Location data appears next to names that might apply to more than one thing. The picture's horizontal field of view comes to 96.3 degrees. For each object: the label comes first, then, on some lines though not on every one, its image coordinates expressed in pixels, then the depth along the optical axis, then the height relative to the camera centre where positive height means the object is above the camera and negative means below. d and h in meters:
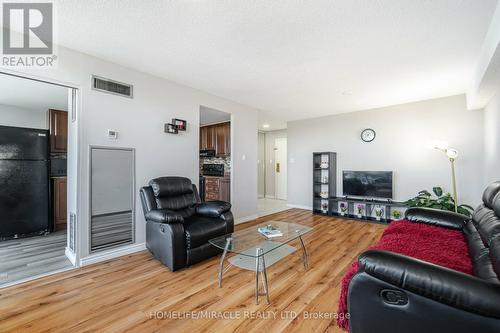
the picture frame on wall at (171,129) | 3.40 +0.58
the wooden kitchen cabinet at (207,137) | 5.75 +0.77
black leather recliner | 2.47 -0.68
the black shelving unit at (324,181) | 5.33 -0.36
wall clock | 4.96 +0.69
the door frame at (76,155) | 2.61 +0.14
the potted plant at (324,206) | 5.38 -0.98
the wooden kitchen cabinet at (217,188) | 4.74 -0.51
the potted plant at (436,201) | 3.67 -0.62
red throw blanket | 1.33 -0.62
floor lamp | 3.56 +0.15
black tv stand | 4.55 -0.93
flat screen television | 4.60 -0.38
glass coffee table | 2.08 -0.79
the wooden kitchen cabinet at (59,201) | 3.89 -0.61
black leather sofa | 0.92 -0.59
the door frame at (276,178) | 7.69 -0.43
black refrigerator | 3.43 -0.23
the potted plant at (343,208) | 5.14 -0.97
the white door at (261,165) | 7.97 +0.04
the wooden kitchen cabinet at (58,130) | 4.03 +0.67
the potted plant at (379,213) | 4.69 -0.99
